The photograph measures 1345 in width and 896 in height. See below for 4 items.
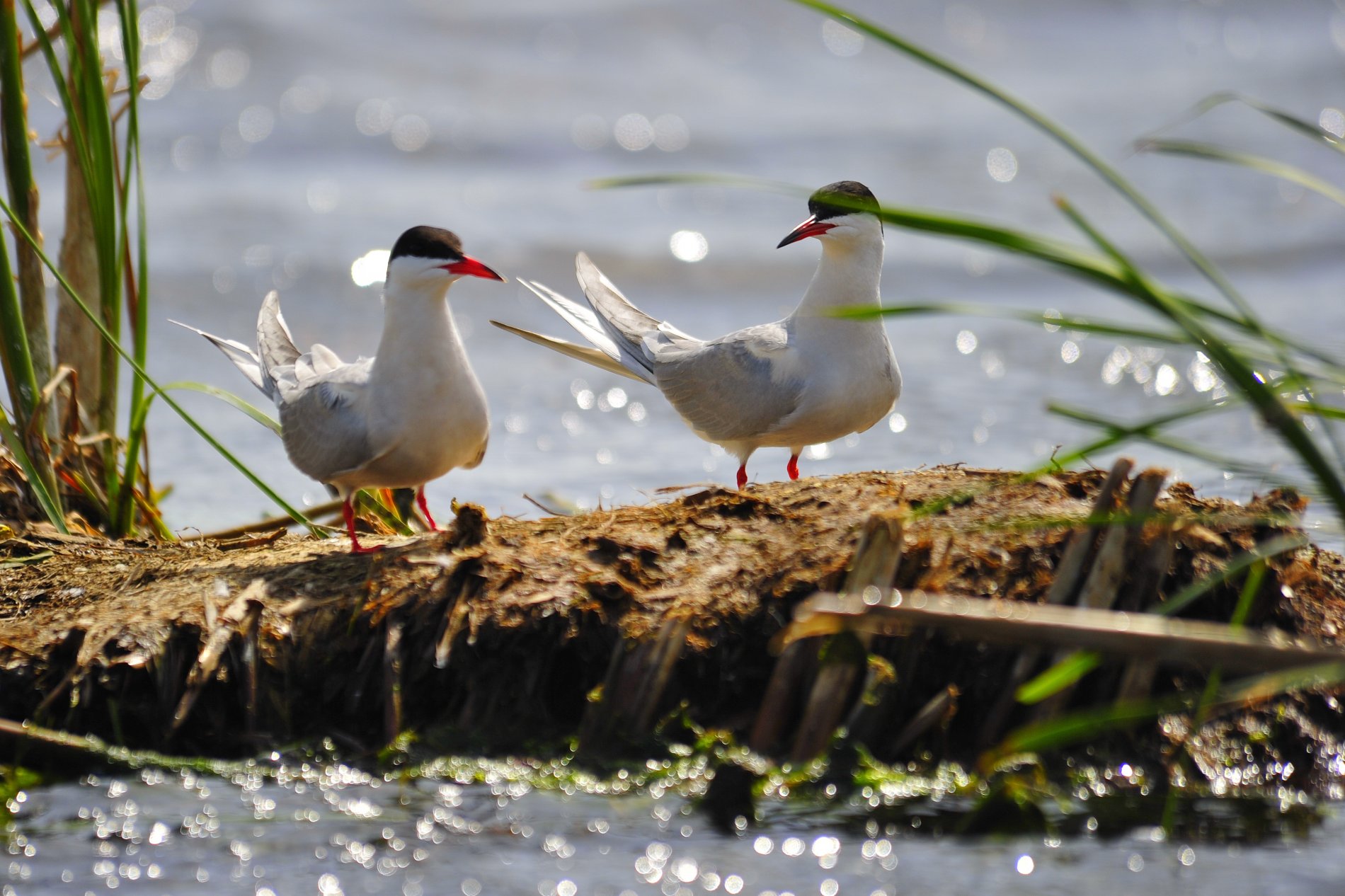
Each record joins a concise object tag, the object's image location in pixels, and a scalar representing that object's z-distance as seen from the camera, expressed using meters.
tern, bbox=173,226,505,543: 8.14
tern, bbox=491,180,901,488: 9.38
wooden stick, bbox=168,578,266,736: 6.44
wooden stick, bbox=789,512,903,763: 5.87
